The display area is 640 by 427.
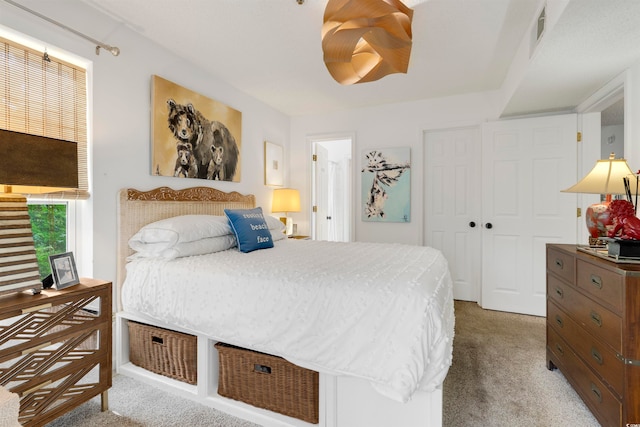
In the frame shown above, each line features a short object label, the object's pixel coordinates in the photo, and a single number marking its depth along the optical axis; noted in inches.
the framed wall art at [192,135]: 100.1
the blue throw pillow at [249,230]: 97.2
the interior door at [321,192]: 183.5
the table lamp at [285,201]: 159.6
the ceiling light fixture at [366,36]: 62.4
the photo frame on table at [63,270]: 61.8
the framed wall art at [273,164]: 159.3
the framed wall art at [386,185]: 157.9
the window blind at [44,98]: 67.7
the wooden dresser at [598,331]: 54.1
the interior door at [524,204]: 128.3
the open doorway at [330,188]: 181.3
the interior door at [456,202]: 149.5
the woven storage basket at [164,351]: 73.8
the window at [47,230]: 77.0
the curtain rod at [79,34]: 67.0
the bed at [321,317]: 50.4
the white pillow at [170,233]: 83.3
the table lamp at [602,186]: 72.9
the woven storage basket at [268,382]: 61.1
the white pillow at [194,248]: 82.4
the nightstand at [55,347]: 54.2
